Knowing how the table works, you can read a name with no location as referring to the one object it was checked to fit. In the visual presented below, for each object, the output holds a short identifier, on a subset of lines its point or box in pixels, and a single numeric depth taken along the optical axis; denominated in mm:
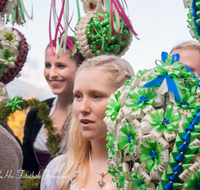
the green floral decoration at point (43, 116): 1792
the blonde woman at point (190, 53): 1348
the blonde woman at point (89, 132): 1107
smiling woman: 1907
